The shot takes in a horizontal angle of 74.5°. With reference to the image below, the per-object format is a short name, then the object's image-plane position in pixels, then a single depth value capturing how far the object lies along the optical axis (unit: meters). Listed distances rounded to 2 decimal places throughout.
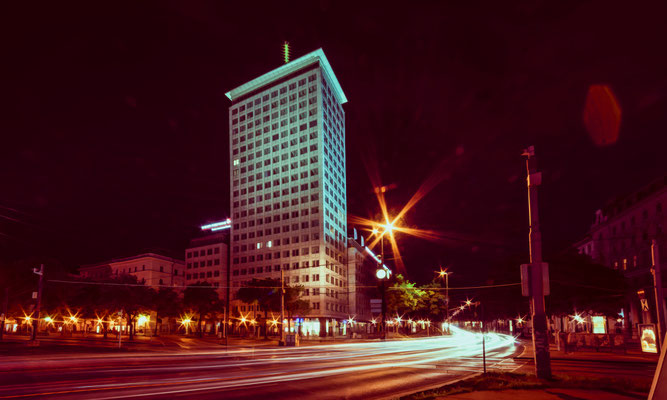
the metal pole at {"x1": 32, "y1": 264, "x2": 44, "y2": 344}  39.31
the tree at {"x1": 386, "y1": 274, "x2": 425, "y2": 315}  86.00
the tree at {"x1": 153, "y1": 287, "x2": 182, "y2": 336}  74.25
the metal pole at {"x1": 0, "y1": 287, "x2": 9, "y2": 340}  50.19
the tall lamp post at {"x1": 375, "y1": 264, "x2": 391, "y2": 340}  27.84
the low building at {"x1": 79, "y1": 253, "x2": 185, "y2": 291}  125.44
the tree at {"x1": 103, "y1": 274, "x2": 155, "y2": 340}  64.75
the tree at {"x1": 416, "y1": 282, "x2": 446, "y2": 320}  94.31
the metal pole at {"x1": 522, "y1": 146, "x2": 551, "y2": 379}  12.98
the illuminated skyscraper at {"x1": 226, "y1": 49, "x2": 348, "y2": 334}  103.94
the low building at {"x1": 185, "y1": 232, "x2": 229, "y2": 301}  120.31
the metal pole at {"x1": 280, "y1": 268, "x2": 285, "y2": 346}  45.09
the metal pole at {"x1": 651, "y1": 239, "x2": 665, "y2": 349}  17.84
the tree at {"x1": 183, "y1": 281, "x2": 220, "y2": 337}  81.12
